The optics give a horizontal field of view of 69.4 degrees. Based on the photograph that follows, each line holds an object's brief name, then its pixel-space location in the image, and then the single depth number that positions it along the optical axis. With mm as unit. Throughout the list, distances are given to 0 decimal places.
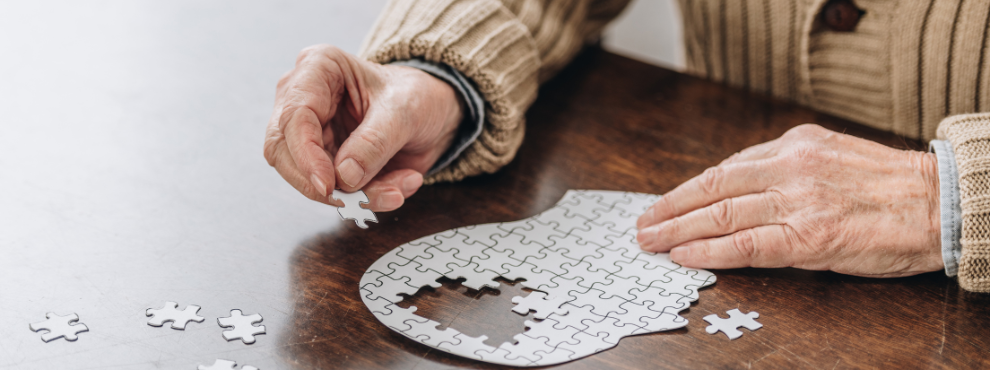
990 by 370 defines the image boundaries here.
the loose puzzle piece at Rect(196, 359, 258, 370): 924
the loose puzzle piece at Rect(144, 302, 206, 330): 994
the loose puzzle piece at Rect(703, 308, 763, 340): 1016
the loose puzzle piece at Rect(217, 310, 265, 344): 976
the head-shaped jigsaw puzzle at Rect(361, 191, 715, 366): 990
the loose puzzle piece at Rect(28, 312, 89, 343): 970
